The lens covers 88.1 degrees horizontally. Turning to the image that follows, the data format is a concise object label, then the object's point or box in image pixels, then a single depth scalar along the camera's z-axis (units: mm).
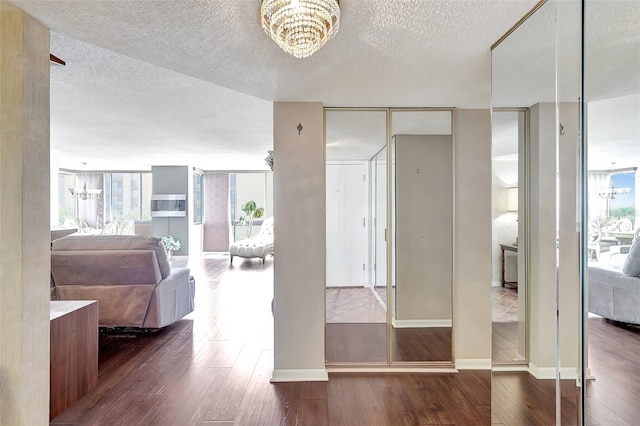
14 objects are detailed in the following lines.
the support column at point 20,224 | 1557
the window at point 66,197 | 9270
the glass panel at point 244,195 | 9992
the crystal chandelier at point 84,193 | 8344
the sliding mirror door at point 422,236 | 3199
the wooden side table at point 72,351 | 2250
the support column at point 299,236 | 2791
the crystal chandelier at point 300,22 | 1300
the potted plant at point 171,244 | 8796
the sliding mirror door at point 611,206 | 1157
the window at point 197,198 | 9680
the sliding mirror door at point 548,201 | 1392
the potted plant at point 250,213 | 9680
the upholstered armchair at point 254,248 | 8031
